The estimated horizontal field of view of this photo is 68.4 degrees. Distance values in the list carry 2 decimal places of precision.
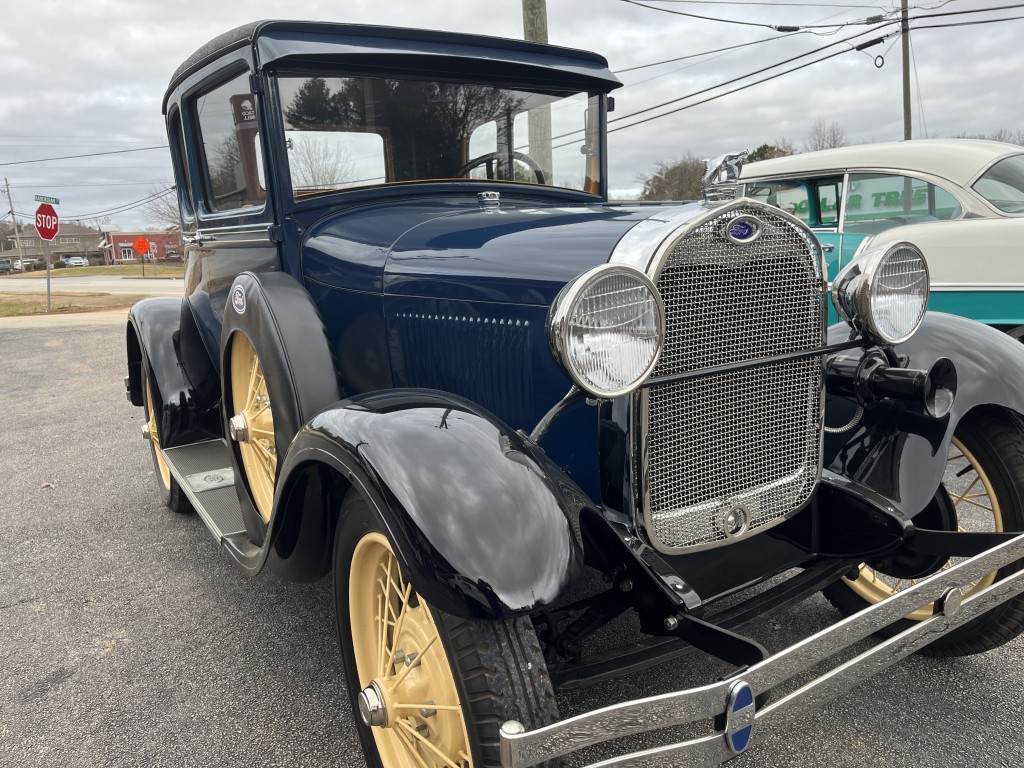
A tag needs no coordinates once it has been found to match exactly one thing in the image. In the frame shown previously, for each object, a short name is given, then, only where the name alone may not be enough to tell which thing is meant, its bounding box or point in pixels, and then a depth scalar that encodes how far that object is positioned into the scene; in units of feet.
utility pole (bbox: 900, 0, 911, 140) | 49.21
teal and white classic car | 15.65
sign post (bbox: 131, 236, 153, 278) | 94.67
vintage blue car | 4.75
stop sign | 46.68
